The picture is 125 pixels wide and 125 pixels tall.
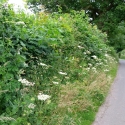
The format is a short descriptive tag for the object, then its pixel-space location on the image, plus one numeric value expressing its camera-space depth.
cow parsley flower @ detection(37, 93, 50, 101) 4.22
